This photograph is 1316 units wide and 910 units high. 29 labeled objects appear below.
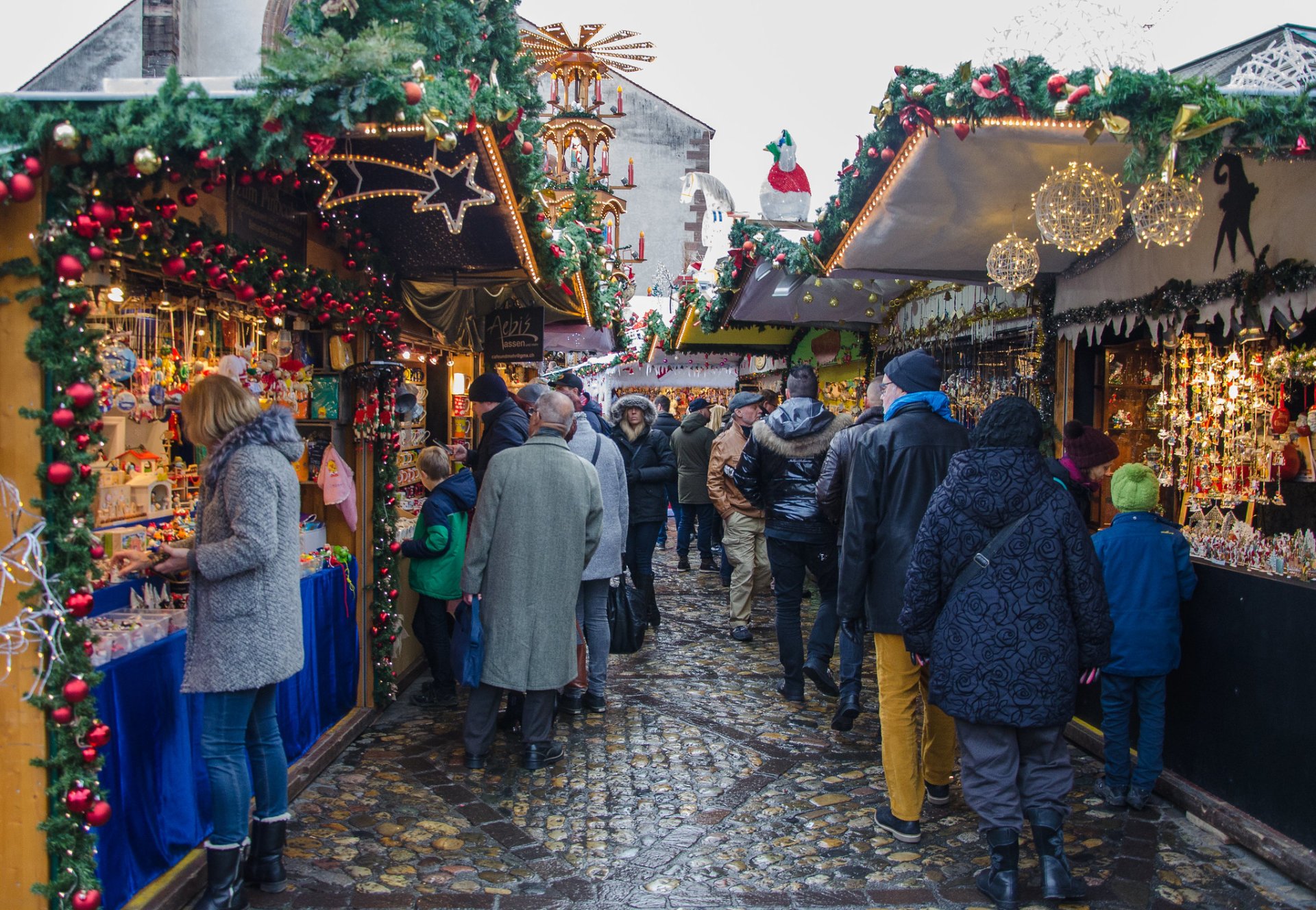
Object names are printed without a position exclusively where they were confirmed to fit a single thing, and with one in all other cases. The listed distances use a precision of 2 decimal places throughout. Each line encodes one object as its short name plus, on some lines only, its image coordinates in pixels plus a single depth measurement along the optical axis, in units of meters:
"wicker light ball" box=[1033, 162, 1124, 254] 4.84
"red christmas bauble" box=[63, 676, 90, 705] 3.20
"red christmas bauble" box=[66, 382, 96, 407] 3.20
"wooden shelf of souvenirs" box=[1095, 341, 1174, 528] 7.05
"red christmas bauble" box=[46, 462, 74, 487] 3.16
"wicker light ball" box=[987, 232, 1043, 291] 6.09
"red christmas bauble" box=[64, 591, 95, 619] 3.21
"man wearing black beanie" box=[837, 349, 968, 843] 4.46
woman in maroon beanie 5.68
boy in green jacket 6.29
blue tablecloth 3.57
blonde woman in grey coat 3.66
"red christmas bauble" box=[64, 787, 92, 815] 3.22
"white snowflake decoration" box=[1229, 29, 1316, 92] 3.97
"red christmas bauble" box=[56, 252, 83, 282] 3.15
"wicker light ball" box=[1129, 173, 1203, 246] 4.34
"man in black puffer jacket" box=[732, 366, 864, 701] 6.62
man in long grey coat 5.30
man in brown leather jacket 8.48
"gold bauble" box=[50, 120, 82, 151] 3.04
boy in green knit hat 4.75
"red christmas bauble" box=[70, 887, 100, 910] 3.20
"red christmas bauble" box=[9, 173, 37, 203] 3.00
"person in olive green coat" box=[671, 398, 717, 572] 11.72
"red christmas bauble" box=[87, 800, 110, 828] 3.26
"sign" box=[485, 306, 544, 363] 10.67
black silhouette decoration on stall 5.41
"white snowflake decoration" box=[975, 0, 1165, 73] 3.99
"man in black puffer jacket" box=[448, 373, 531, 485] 6.32
